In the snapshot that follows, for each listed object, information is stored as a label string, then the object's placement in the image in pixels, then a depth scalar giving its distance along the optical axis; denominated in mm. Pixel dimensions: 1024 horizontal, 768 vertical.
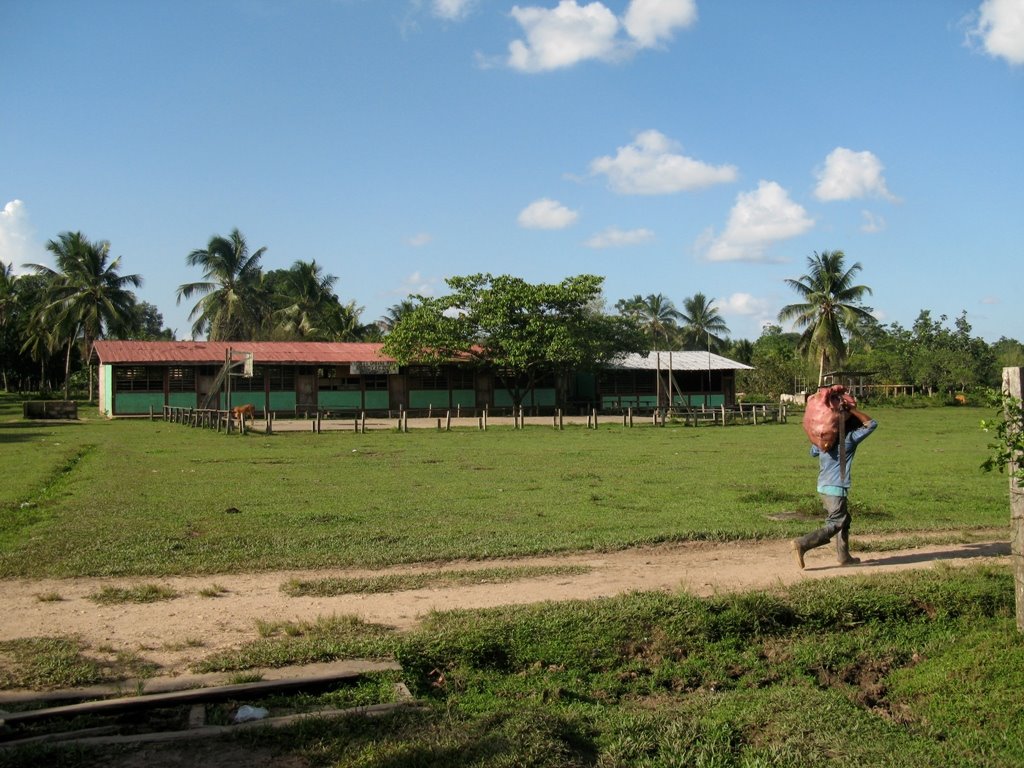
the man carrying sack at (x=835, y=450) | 8031
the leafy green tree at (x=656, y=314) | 74438
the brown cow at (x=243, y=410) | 30312
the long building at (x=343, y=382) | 39684
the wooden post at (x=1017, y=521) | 5855
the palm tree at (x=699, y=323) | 74250
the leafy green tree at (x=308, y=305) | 56906
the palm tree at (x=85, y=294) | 48688
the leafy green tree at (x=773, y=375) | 59406
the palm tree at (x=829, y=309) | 52125
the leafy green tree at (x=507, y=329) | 39906
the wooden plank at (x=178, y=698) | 4551
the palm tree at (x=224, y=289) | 52188
